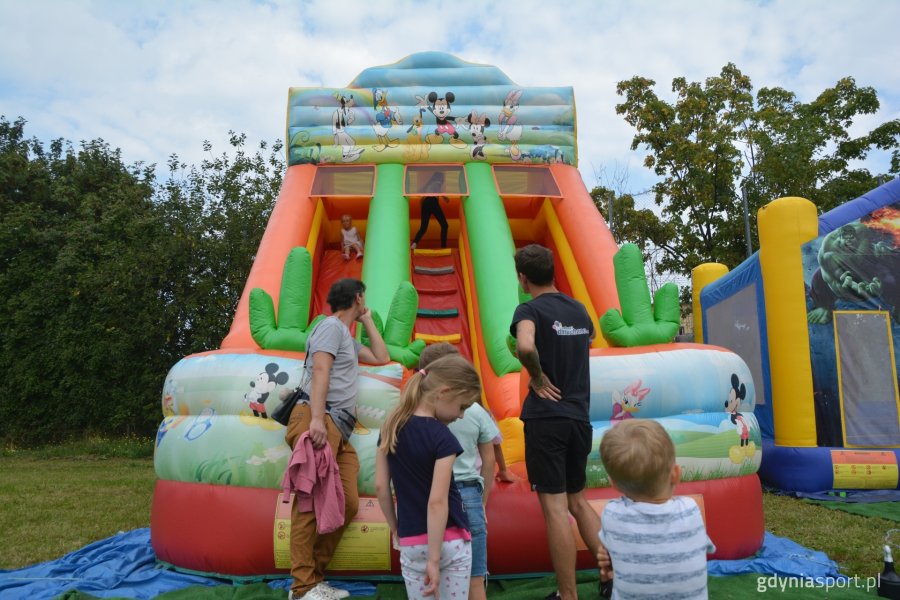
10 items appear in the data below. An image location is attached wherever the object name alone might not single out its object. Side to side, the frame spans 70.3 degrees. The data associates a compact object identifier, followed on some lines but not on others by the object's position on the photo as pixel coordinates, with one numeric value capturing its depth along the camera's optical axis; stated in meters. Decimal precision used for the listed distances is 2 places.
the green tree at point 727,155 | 12.38
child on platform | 5.58
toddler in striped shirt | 1.37
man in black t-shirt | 2.26
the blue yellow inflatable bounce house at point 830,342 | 4.81
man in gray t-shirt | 2.53
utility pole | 10.08
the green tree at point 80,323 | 8.96
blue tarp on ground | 2.74
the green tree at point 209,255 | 8.99
